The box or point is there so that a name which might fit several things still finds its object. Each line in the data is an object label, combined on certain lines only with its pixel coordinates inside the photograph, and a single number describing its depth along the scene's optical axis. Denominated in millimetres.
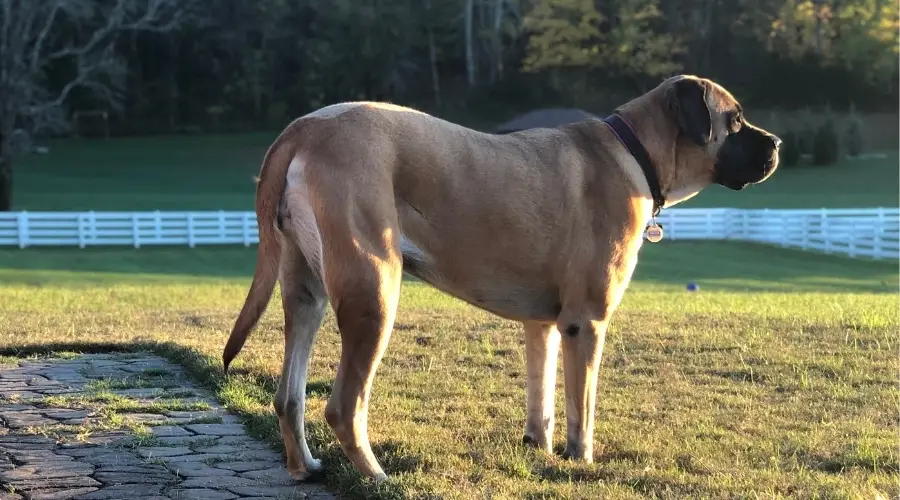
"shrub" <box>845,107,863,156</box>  56219
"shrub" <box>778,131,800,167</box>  52688
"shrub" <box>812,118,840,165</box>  52438
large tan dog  4492
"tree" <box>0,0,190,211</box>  35188
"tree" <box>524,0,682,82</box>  58188
